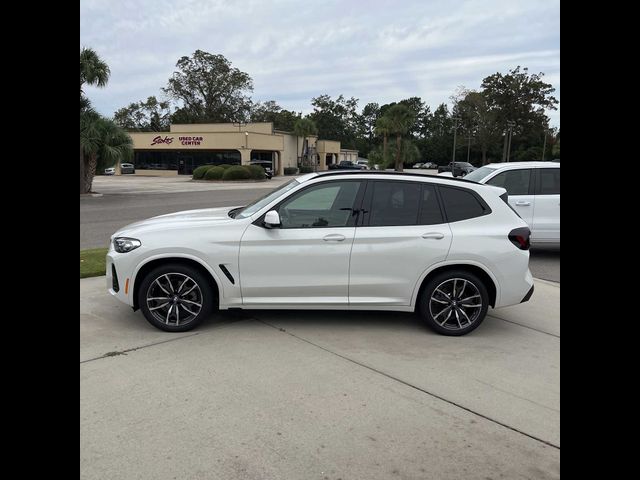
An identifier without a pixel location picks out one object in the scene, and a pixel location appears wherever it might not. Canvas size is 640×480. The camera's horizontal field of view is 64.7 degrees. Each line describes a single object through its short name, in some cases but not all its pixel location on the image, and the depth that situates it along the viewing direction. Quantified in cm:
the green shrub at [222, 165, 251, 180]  4525
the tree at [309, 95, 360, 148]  11025
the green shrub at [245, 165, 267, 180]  4650
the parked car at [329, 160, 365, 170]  6072
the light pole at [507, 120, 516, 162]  8033
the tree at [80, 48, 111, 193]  2461
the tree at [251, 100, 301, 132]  9706
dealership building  5609
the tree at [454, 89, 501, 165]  8762
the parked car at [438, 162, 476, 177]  5246
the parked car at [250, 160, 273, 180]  5378
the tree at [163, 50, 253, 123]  8288
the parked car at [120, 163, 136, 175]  6225
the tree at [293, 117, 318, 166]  6719
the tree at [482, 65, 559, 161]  8562
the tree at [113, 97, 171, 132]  9150
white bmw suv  511
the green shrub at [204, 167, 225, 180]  4547
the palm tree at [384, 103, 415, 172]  5675
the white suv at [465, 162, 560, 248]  936
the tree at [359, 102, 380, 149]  12266
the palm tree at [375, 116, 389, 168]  5675
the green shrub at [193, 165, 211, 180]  4712
